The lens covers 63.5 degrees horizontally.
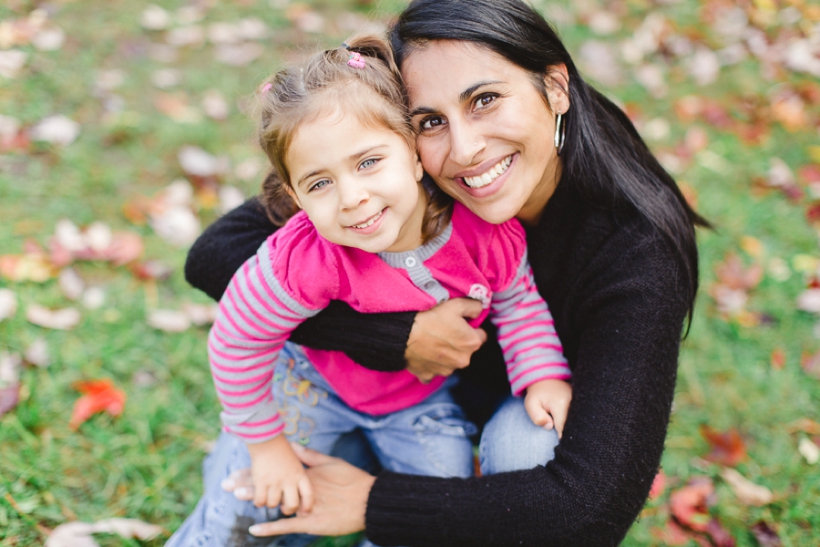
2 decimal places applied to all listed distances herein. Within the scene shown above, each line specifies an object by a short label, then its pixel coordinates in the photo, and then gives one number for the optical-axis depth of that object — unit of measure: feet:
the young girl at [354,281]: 4.58
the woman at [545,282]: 4.83
